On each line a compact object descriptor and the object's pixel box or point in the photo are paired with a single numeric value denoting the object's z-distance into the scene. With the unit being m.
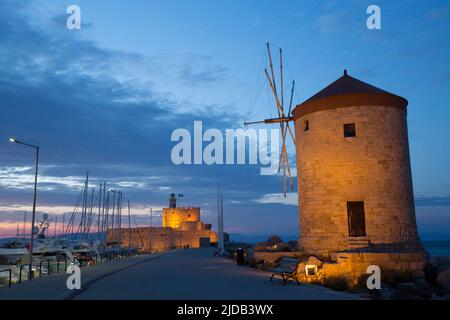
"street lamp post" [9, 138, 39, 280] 18.40
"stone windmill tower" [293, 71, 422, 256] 22.42
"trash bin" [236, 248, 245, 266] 23.34
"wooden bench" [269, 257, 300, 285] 19.65
